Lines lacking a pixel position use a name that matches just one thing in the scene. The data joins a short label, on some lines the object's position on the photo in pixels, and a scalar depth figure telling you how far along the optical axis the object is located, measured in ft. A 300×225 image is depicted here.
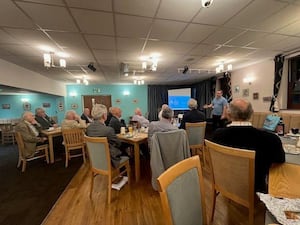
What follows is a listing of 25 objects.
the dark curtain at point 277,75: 13.43
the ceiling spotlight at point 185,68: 16.51
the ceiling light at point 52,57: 10.30
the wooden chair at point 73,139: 11.56
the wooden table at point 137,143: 8.99
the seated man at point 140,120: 13.89
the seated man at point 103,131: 7.41
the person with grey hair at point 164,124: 7.48
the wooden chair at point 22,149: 10.84
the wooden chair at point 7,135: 19.16
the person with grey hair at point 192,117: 10.84
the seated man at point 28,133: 10.97
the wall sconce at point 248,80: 16.57
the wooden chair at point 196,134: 10.18
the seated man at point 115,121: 10.67
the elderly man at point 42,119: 15.08
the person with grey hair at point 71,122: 12.16
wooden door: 27.32
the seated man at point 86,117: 17.35
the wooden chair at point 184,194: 2.49
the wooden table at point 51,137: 12.11
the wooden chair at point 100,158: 6.83
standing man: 16.50
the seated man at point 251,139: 4.32
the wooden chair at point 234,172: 4.15
